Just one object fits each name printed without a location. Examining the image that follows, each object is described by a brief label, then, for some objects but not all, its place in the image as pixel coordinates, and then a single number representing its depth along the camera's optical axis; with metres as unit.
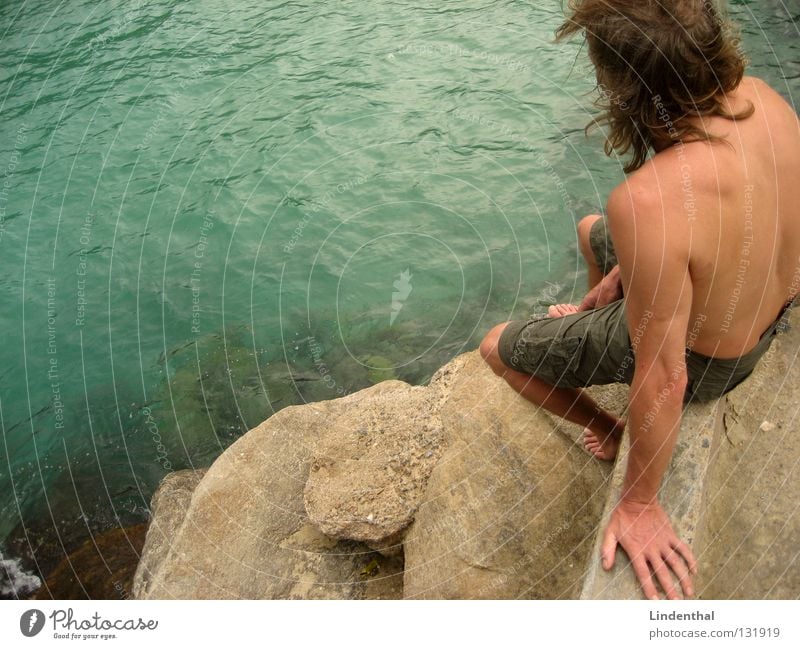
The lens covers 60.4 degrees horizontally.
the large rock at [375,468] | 3.45
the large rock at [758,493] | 2.59
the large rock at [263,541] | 3.55
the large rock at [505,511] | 3.06
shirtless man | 2.15
